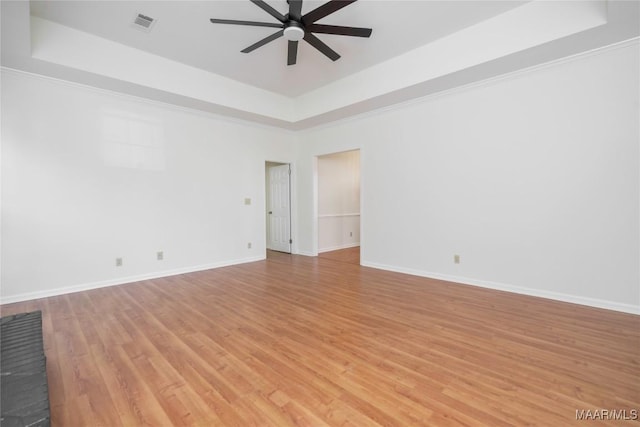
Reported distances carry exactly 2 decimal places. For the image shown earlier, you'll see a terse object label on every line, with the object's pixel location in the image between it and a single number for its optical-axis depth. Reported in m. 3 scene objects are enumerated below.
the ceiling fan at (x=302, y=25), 2.49
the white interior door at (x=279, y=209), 6.78
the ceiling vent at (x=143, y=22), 3.19
